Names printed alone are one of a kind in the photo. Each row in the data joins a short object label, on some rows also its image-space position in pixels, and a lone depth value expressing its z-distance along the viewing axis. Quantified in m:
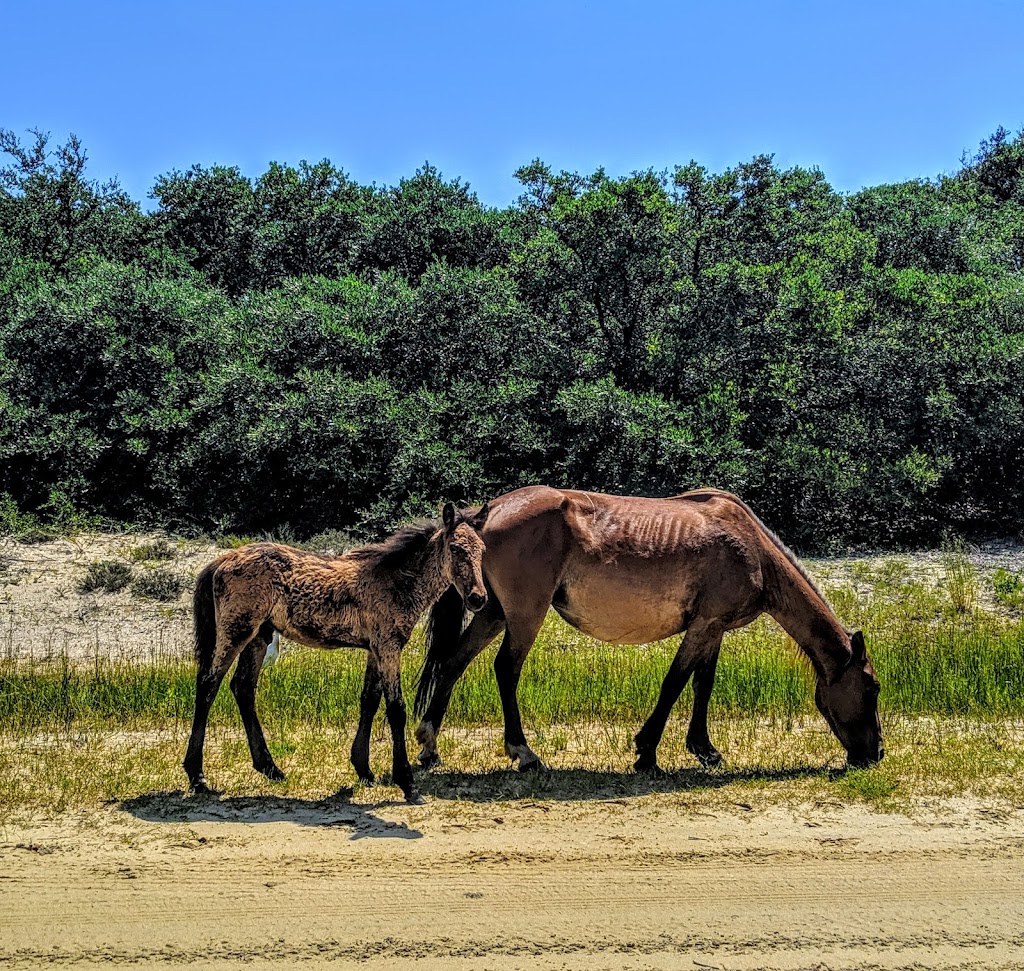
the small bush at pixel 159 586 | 14.21
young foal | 7.79
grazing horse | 8.78
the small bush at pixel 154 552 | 15.23
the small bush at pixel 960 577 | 14.03
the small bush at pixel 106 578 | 14.23
